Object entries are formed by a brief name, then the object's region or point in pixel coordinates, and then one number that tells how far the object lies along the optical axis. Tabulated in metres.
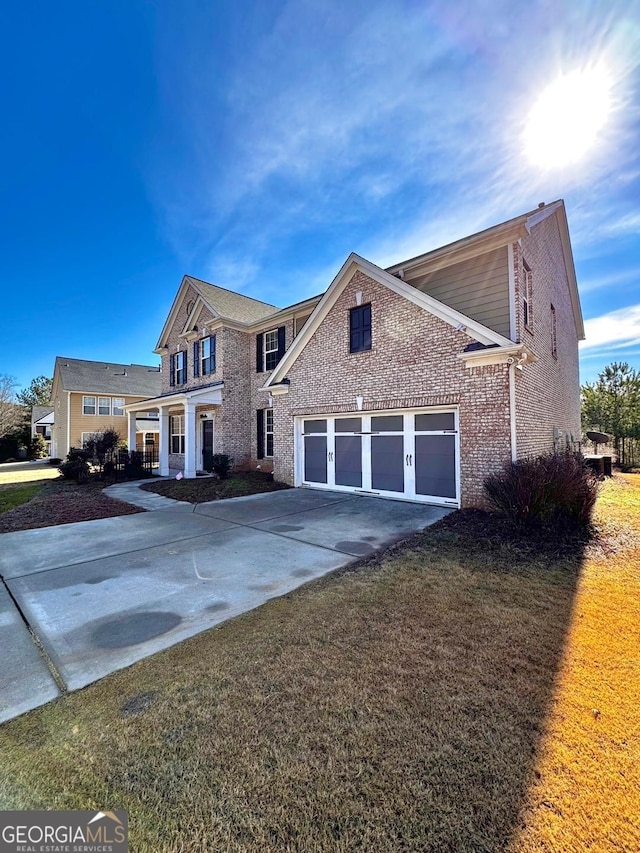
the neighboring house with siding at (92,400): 27.98
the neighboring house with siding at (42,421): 41.16
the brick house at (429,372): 8.71
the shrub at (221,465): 14.21
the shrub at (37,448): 34.78
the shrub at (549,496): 6.89
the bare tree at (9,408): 32.84
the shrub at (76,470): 15.56
